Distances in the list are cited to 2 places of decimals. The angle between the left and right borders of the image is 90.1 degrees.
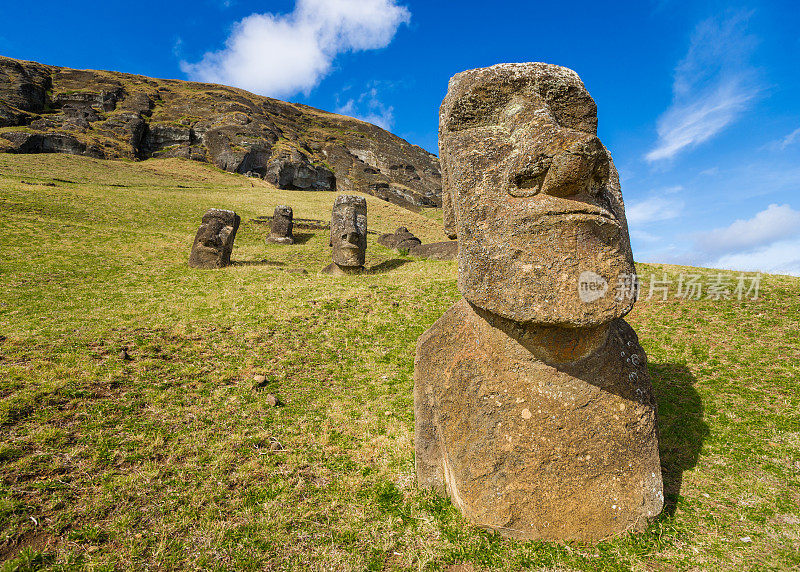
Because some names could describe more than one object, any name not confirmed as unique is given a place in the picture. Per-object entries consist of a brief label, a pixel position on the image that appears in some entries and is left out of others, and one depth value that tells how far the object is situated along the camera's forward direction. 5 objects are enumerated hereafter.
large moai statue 3.56
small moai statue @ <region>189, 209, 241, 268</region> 16.70
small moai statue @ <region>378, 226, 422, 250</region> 23.70
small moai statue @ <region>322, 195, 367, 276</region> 16.89
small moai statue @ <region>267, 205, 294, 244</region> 24.47
